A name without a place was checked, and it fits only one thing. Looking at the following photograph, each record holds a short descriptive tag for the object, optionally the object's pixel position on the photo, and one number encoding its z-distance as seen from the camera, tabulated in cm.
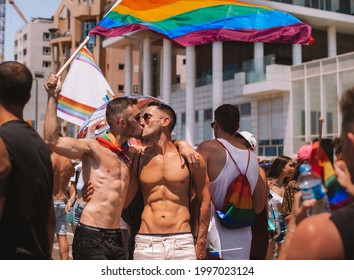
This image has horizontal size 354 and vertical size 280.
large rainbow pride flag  748
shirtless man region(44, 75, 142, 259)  516
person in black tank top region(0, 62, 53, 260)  317
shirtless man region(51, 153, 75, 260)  924
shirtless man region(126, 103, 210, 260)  516
